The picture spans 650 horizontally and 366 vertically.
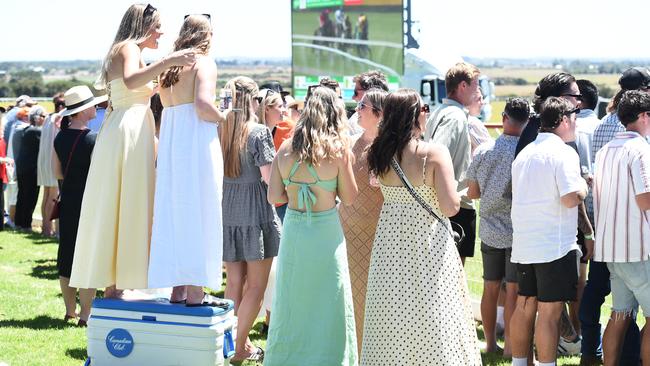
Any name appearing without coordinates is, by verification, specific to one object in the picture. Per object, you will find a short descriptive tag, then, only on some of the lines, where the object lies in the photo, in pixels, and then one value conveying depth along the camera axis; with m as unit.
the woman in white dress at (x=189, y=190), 5.48
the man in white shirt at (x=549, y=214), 5.77
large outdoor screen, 36.97
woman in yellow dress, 5.66
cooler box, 5.50
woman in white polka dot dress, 5.46
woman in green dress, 5.61
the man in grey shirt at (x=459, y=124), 7.00
